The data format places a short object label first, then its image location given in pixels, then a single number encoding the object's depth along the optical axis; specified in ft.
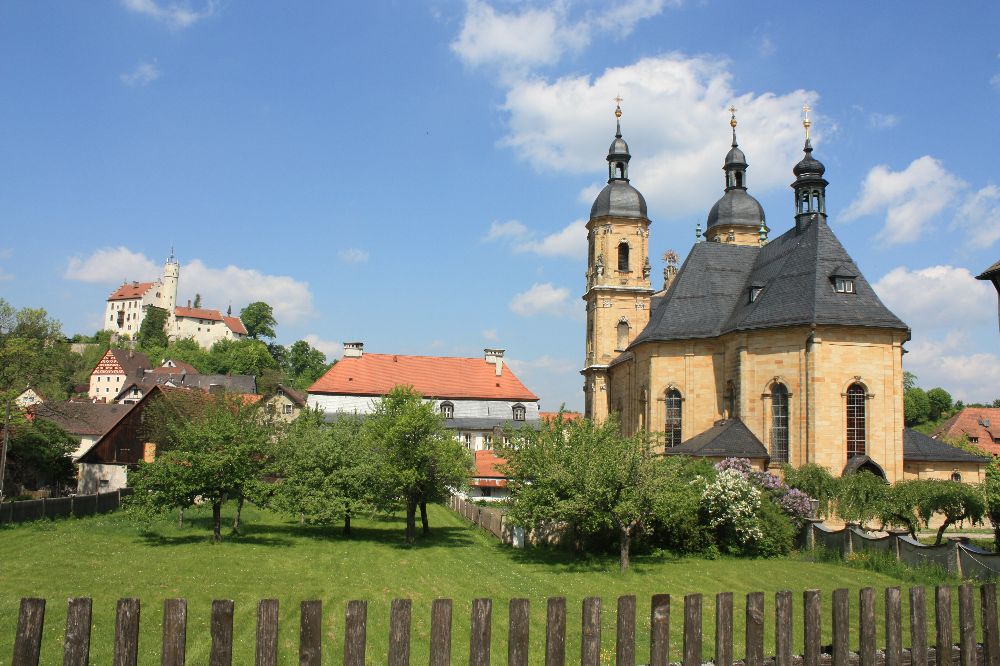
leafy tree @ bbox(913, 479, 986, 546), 88.02
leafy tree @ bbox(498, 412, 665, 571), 74.54
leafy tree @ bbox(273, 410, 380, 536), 89.35
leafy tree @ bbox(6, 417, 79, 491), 132.57
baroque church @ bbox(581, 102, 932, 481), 111.65
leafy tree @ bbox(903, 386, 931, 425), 328.49
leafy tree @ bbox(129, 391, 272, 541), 82.69
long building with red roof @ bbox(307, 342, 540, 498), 207.72
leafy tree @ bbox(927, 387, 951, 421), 340.18
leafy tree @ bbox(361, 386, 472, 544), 88.58
